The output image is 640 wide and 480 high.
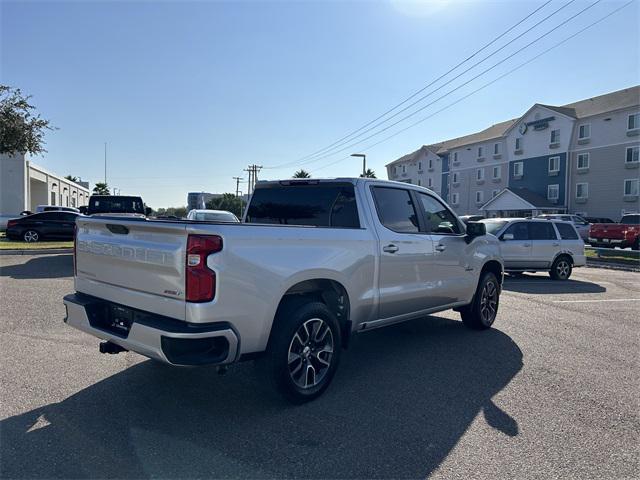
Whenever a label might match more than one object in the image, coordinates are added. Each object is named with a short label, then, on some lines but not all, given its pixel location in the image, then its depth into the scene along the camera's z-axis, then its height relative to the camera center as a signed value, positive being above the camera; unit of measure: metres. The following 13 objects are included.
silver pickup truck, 3.35 -0.55
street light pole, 38.68 +4.53
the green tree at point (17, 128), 18.48 +3.08
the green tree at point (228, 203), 69.64 +1.33
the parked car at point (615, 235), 23.09 -0.65
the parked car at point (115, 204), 14.94 +0.14
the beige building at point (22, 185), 38.94 +1.94
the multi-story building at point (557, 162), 38.28 +5.57
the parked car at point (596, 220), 33.12 +0.12
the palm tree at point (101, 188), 83.06 +3.57
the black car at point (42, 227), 19.59 -0.84
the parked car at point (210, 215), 14.88 -0.12
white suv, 12.97 -0.72
